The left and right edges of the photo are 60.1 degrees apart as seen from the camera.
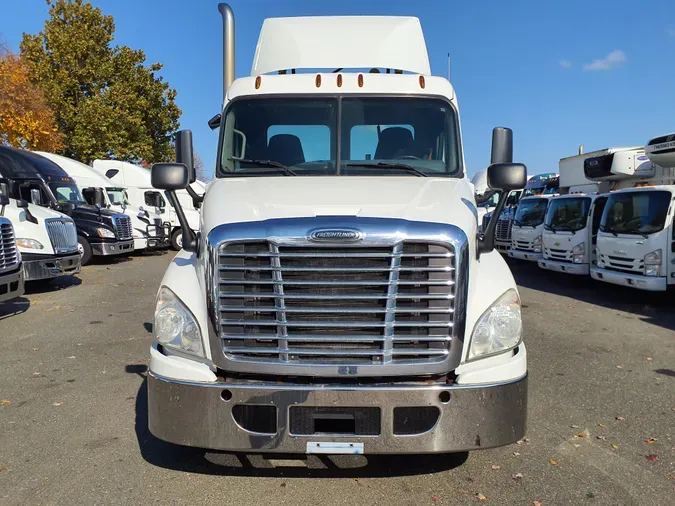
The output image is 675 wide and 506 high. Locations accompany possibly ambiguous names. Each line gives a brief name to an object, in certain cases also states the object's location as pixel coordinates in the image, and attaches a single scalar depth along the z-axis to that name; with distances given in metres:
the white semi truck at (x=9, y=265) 8.09
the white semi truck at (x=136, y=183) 20.86
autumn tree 21.33
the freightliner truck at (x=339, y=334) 3.12
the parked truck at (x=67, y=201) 13.50
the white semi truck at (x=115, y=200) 16.68
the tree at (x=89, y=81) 26.80
